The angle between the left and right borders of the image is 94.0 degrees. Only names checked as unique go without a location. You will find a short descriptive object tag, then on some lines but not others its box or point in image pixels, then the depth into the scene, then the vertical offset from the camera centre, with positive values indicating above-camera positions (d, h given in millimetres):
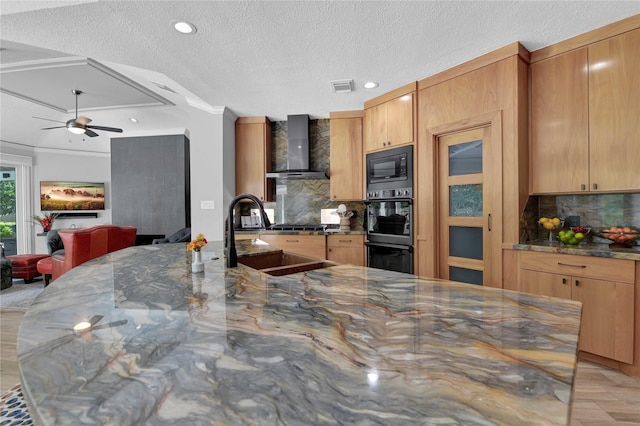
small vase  1479 -261
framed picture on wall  6926 +410
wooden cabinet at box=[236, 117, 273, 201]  4352 +811
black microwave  3209 +470
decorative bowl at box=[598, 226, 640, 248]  2150 -204
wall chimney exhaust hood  4285 +952
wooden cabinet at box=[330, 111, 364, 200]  3990 +737
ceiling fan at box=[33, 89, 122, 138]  4367 +1282
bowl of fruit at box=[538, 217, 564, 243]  2463 -124
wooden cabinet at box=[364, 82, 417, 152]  3184 +1033
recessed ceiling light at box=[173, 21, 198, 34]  2166 +1371
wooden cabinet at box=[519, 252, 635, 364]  1967 -597
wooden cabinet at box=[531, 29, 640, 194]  2115 +684
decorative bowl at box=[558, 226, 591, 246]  2270 -212
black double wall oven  3205 +6
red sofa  3898 -463
